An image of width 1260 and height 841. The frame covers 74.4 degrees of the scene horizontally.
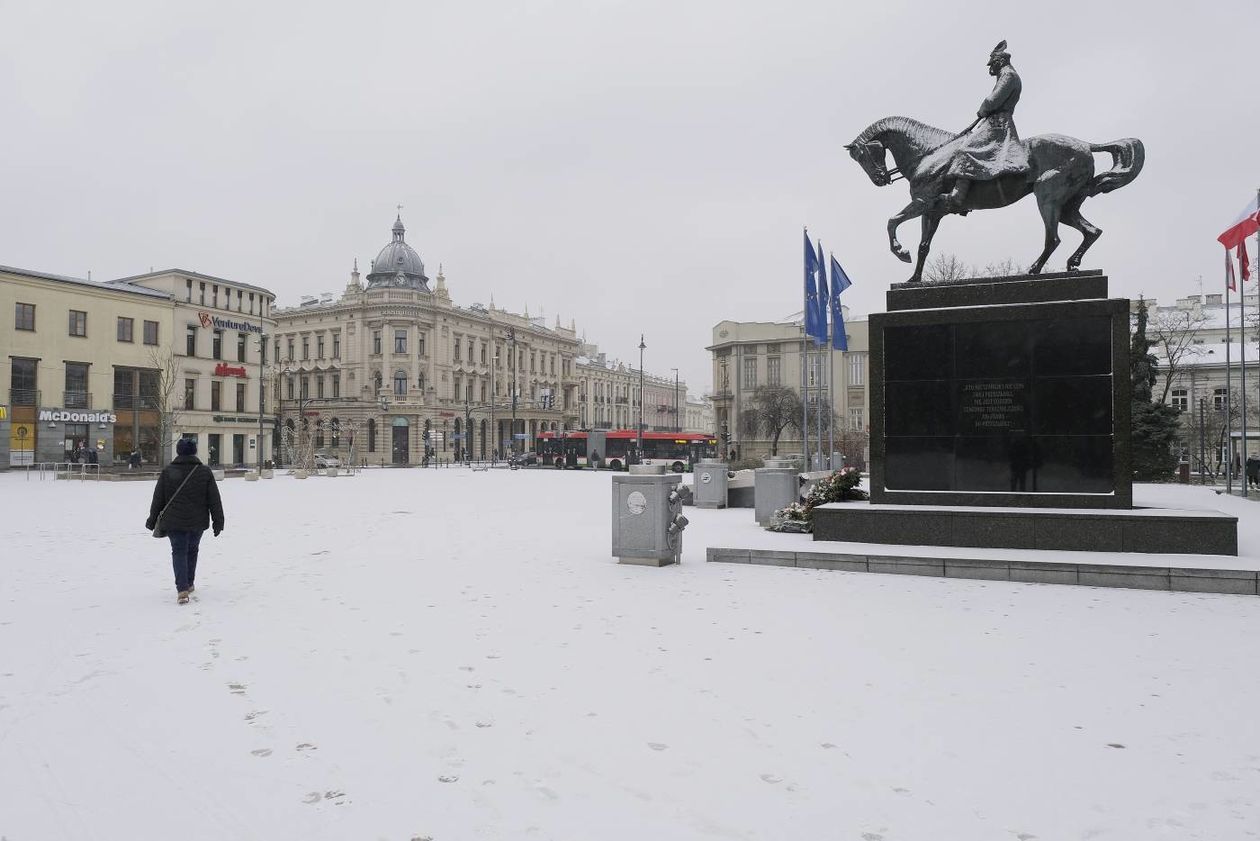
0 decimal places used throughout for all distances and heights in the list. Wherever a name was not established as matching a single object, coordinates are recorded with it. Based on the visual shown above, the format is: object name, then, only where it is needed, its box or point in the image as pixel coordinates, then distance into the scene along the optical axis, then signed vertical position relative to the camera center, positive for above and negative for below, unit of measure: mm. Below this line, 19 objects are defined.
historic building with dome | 79312 +7541
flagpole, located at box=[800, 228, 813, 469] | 24734 +2887
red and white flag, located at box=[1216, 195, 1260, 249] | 23141 +6125
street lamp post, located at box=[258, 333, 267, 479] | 58281 +6693
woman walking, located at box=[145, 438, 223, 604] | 8485 -663
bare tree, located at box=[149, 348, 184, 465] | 46781 +3019
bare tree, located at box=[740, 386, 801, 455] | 72688 +2815
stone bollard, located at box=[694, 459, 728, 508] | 21938 -1075
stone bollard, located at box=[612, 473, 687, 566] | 10617 -980
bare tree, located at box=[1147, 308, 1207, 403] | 45331 +7447
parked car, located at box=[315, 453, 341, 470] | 55750 -1129
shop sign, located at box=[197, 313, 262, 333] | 57500 +8741
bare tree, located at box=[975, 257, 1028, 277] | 40722 +8795
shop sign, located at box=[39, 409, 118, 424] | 47125 +1698
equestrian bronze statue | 11867 +3992
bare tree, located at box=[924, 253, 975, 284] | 40281 +8702
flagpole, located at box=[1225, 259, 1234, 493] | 29641 -480
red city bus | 59875 -236
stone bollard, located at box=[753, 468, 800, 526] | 15781 -886
